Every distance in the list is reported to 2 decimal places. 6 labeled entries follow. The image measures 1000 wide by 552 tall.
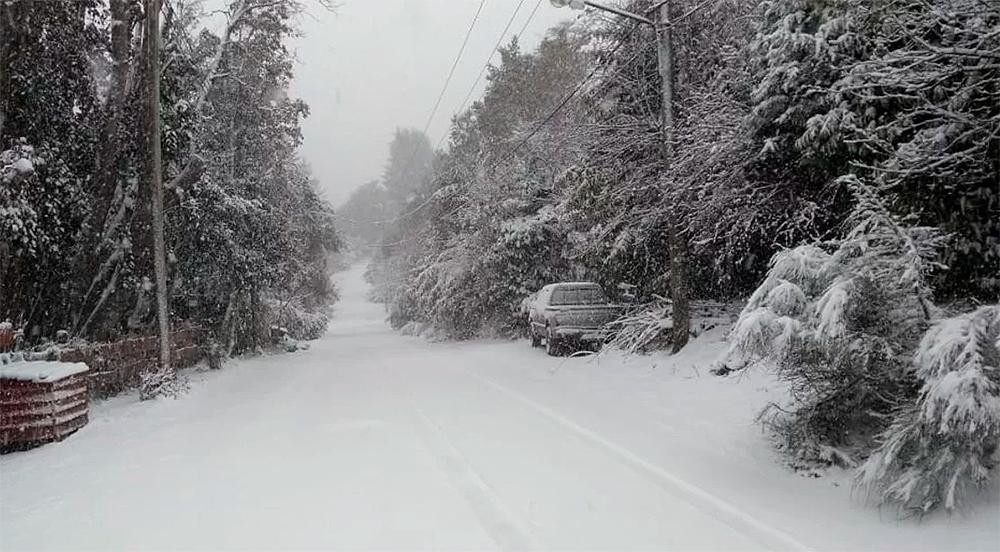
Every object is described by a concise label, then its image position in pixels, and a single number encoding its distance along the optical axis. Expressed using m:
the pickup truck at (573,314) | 14.56
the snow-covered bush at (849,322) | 4.53
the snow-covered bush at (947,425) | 3.64
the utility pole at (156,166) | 11.50
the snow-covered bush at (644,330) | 12.08
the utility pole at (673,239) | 11.53
